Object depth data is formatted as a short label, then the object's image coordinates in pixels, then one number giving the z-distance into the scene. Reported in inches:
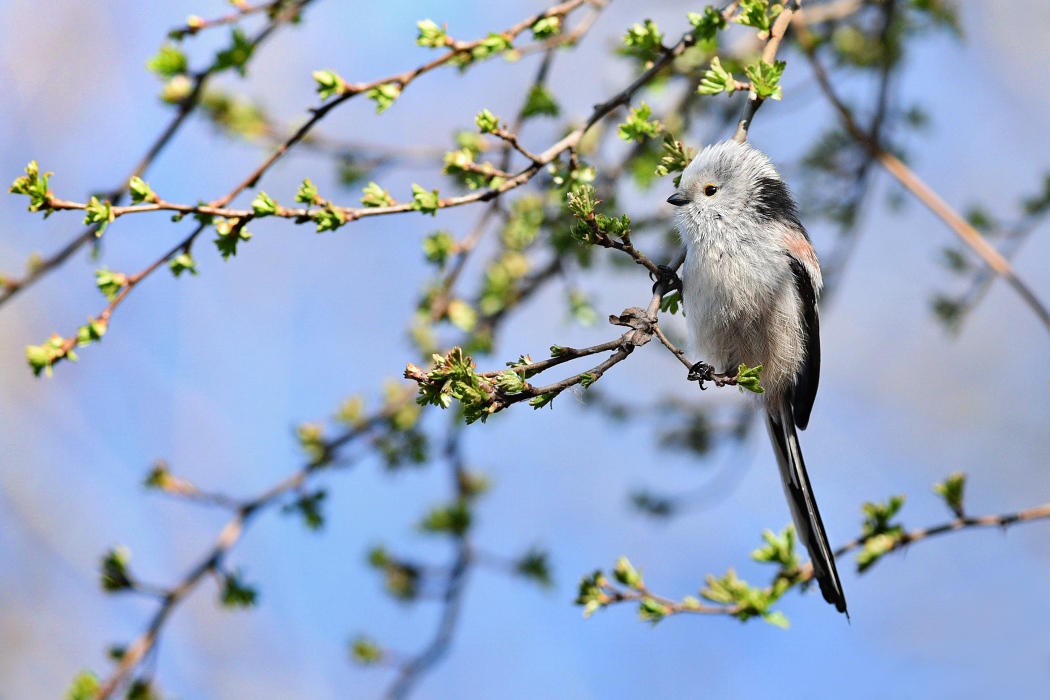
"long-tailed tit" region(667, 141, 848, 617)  233.1
